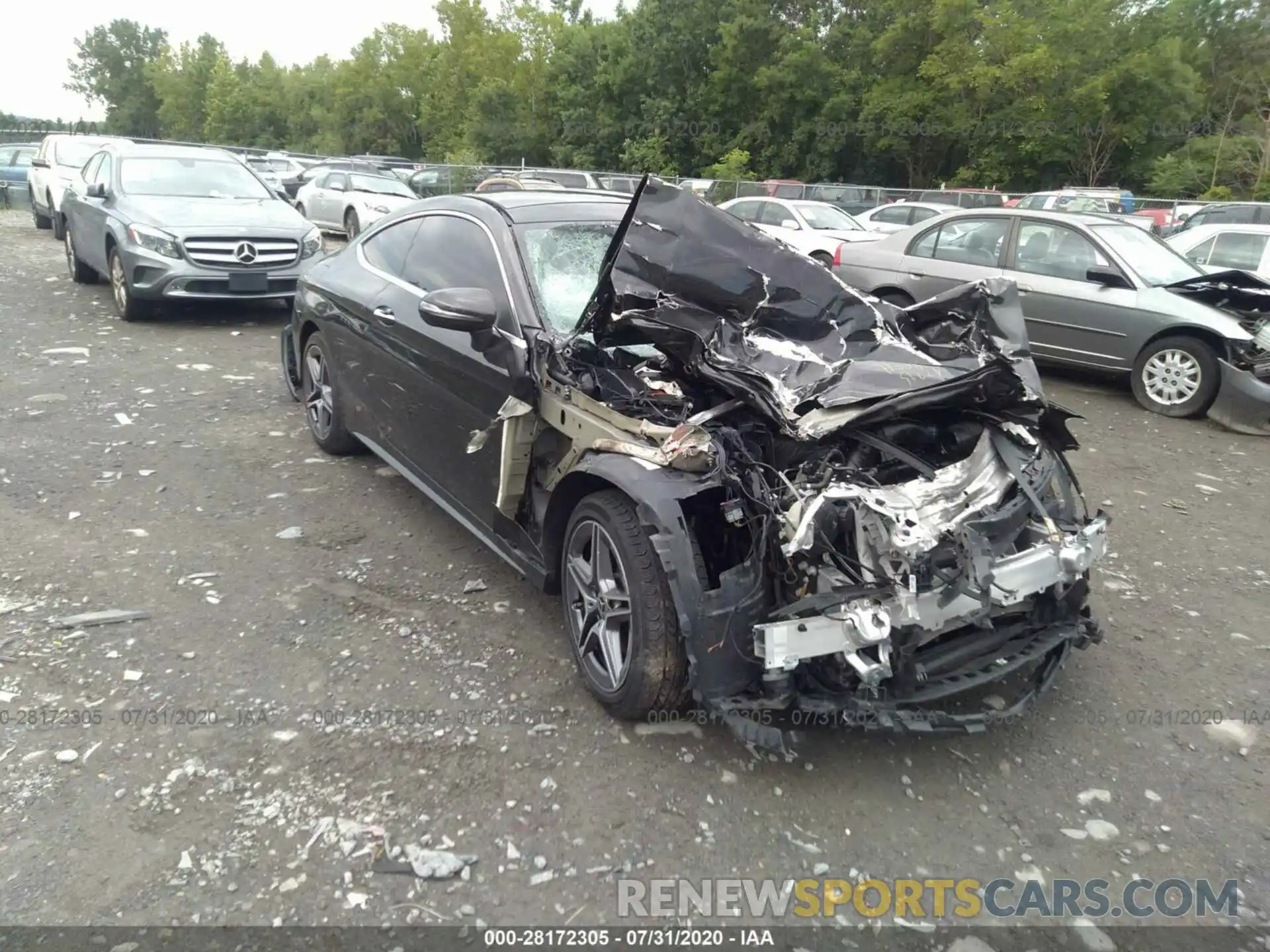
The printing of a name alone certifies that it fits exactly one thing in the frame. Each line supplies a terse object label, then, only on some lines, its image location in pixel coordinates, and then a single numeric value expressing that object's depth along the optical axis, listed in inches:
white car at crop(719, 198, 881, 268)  593.9
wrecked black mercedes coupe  108.3
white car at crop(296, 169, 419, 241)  686.5
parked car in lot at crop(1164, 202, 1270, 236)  613.1
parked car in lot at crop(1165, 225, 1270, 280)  392.9
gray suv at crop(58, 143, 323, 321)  352.8
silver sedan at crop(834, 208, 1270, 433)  286.2
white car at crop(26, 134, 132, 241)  598.2
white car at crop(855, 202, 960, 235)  713.6
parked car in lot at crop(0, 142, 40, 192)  898.7
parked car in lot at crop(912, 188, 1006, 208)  866.1
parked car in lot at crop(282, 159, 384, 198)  824.6
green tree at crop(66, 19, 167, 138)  3745.1
